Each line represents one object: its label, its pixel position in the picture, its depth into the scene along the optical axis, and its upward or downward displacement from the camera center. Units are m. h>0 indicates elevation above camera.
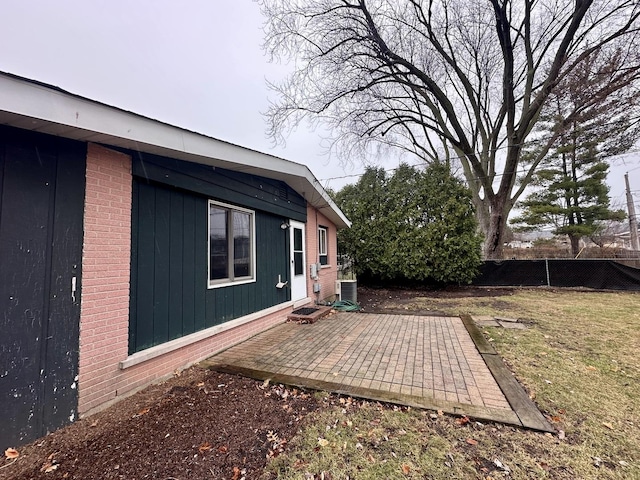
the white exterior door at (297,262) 6.54 -0.15
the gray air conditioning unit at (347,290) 8.10 -1.06
